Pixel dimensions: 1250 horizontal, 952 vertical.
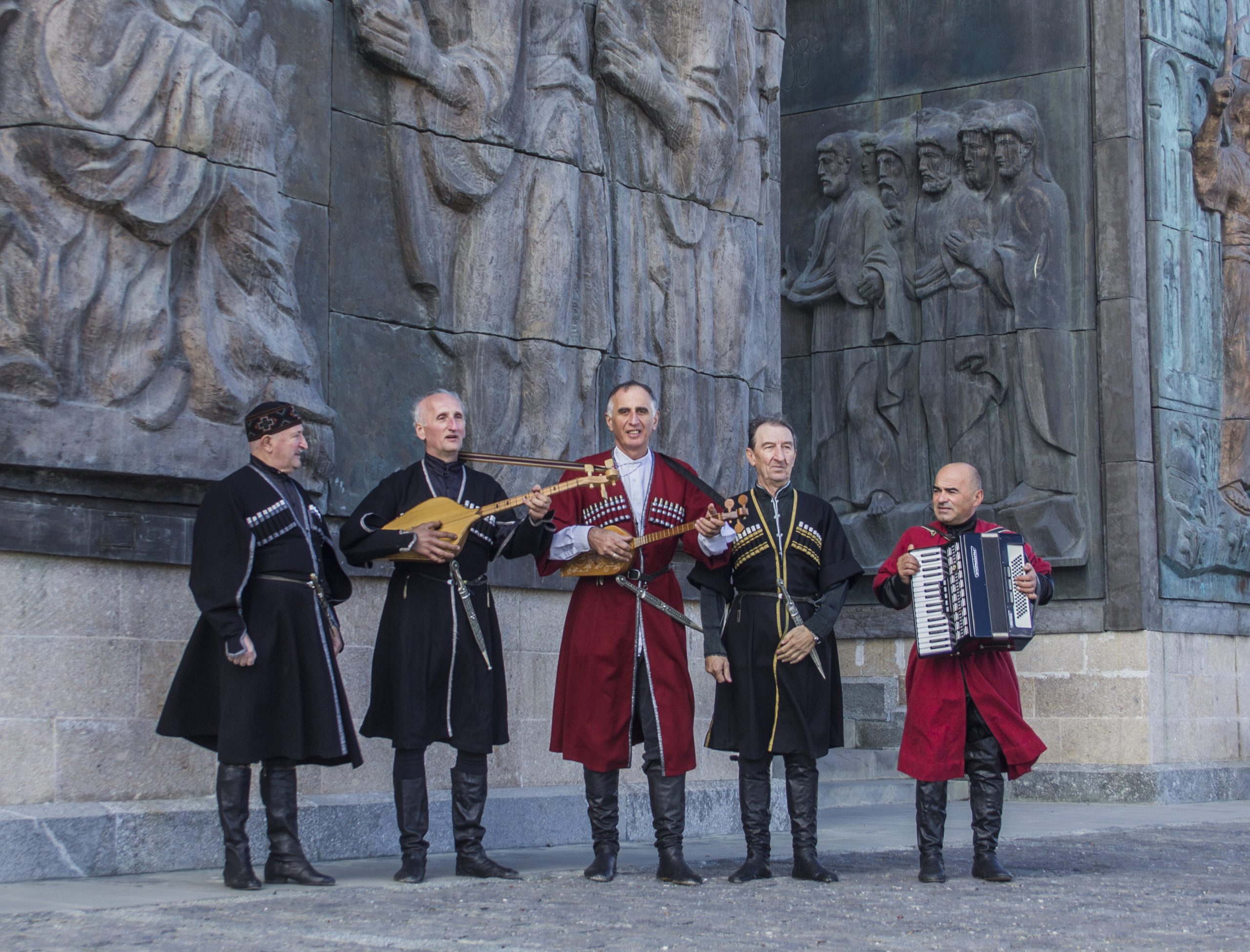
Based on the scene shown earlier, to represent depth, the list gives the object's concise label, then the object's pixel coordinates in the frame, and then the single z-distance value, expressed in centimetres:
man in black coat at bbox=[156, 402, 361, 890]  1260
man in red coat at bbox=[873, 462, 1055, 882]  1376
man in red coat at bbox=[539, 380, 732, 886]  1352
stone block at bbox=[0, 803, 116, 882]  1273
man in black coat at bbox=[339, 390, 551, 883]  1336
